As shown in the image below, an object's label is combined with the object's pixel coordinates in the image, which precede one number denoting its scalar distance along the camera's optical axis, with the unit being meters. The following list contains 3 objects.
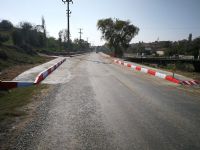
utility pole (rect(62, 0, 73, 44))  49.02
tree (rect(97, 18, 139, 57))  53.97
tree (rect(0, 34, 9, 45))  42.06
